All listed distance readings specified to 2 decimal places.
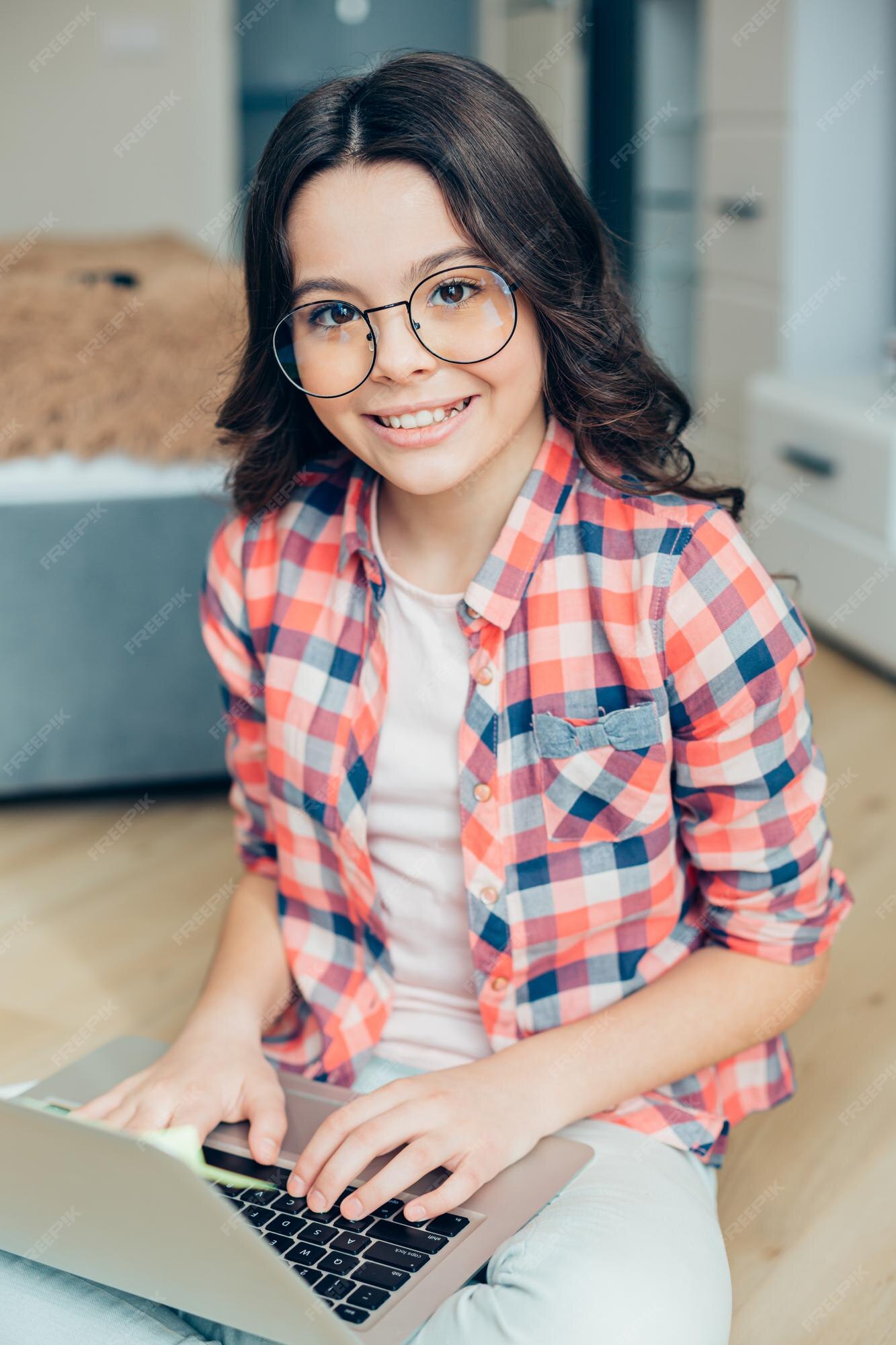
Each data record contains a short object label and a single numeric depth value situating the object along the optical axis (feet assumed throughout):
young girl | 2.59
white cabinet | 7.17
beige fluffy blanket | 5.78
